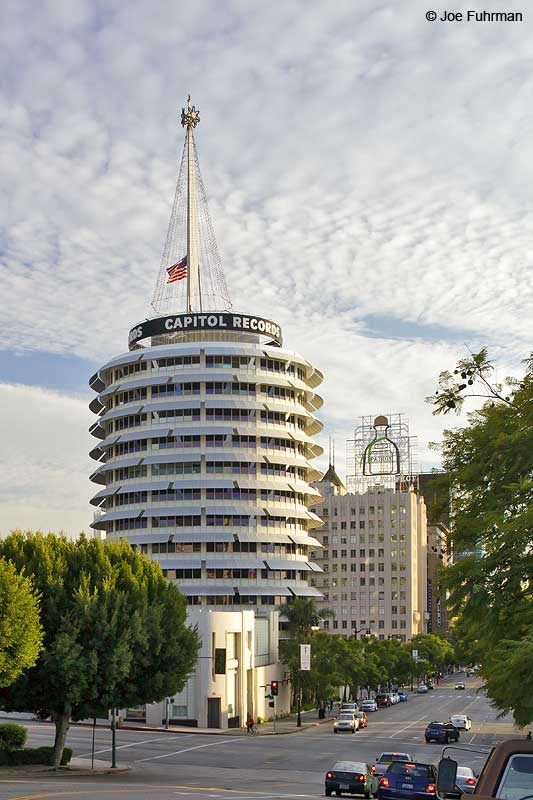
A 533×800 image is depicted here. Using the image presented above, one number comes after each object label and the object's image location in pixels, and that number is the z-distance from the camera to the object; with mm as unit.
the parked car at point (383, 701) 126125
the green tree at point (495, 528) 20203
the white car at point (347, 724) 80856
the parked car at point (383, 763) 41062
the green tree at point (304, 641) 102562
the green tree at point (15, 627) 40062
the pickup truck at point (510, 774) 9016
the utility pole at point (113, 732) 49344
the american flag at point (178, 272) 105688
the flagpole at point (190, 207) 121625
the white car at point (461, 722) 83438
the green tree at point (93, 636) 45000
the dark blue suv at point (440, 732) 70812
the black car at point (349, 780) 35812
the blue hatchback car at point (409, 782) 31500
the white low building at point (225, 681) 89000
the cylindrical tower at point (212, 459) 106938
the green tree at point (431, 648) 179088
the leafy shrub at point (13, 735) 50719
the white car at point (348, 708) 95125
